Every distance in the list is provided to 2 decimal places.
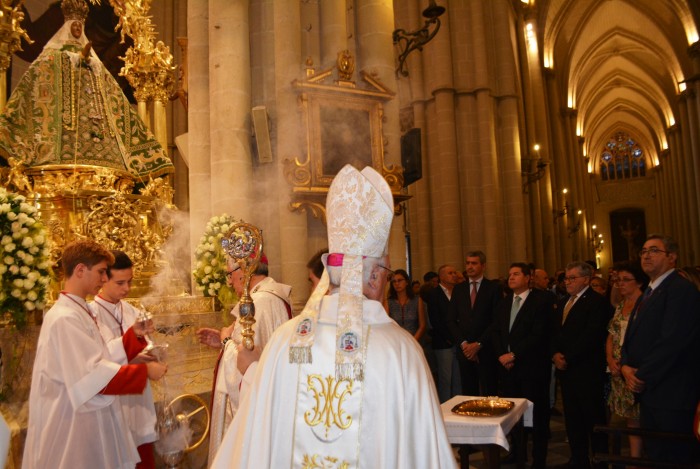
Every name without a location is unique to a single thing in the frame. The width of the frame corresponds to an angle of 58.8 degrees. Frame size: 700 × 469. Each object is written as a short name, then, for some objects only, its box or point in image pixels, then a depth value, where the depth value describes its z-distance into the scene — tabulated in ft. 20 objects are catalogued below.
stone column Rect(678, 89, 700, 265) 75.36
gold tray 13.05
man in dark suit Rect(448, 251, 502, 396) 21.08
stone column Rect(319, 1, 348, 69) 23.65
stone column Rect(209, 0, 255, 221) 21.24
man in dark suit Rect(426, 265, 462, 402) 22.84
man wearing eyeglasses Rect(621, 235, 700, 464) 13.33
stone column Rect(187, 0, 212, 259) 22.75
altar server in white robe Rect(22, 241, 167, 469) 10.23
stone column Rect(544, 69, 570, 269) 76.69
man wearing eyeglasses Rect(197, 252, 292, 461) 12.33
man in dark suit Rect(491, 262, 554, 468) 18.21
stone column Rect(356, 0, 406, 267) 24.02
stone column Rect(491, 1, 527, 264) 46.34
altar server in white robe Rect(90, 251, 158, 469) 12.23
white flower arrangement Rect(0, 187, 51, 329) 13.16
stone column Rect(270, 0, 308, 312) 21.71
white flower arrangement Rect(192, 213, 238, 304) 18.61
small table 12.28
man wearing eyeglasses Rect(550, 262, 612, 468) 17.20
